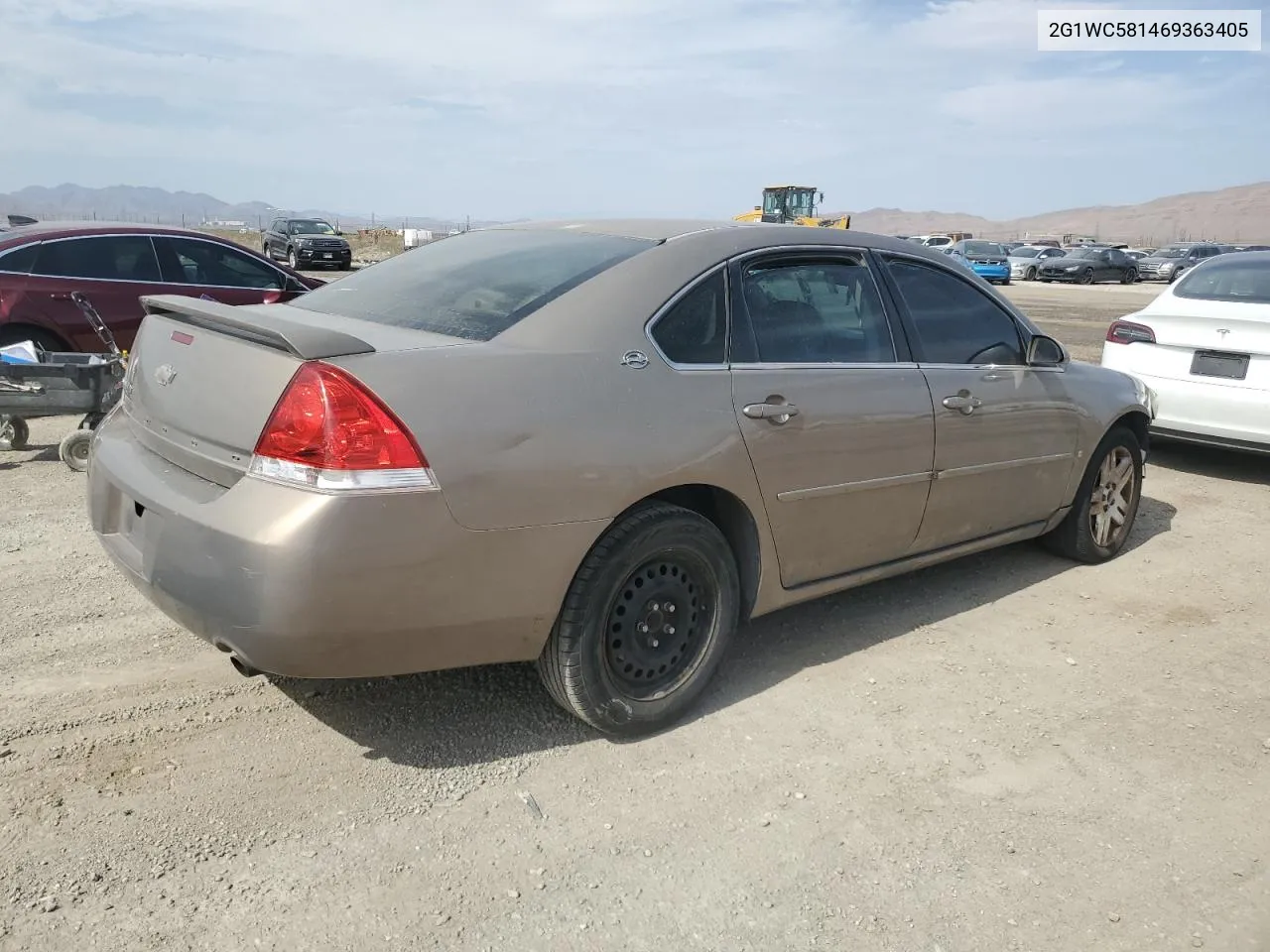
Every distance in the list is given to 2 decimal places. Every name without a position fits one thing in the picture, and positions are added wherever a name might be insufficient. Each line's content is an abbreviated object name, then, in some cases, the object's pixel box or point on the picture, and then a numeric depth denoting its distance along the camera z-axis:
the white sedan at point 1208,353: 6.71
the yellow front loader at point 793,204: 44.41
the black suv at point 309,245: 31.78
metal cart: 6.20
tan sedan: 2.64
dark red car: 7.82
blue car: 37.30
